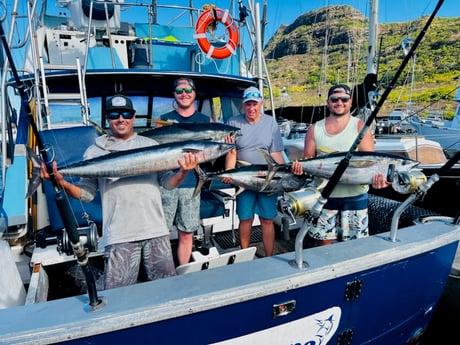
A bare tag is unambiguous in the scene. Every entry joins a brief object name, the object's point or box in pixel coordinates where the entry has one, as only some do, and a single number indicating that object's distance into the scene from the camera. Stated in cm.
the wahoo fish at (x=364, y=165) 238
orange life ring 439
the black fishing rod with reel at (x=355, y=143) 172
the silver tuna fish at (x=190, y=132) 245
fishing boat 145
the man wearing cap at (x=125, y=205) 195
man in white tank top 261
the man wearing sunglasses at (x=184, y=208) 265
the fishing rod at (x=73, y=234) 138
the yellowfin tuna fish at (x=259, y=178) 267
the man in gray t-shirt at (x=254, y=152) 288
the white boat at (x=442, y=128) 1329
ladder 325
